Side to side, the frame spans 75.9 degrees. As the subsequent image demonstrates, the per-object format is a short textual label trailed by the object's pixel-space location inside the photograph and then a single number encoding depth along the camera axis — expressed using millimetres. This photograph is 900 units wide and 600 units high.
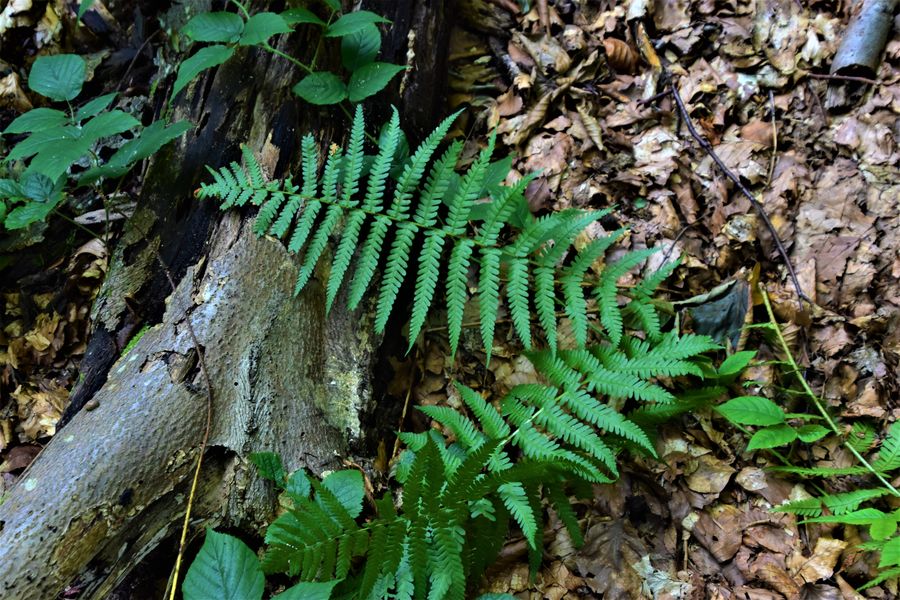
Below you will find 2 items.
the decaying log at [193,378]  1992
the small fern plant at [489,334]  2129
